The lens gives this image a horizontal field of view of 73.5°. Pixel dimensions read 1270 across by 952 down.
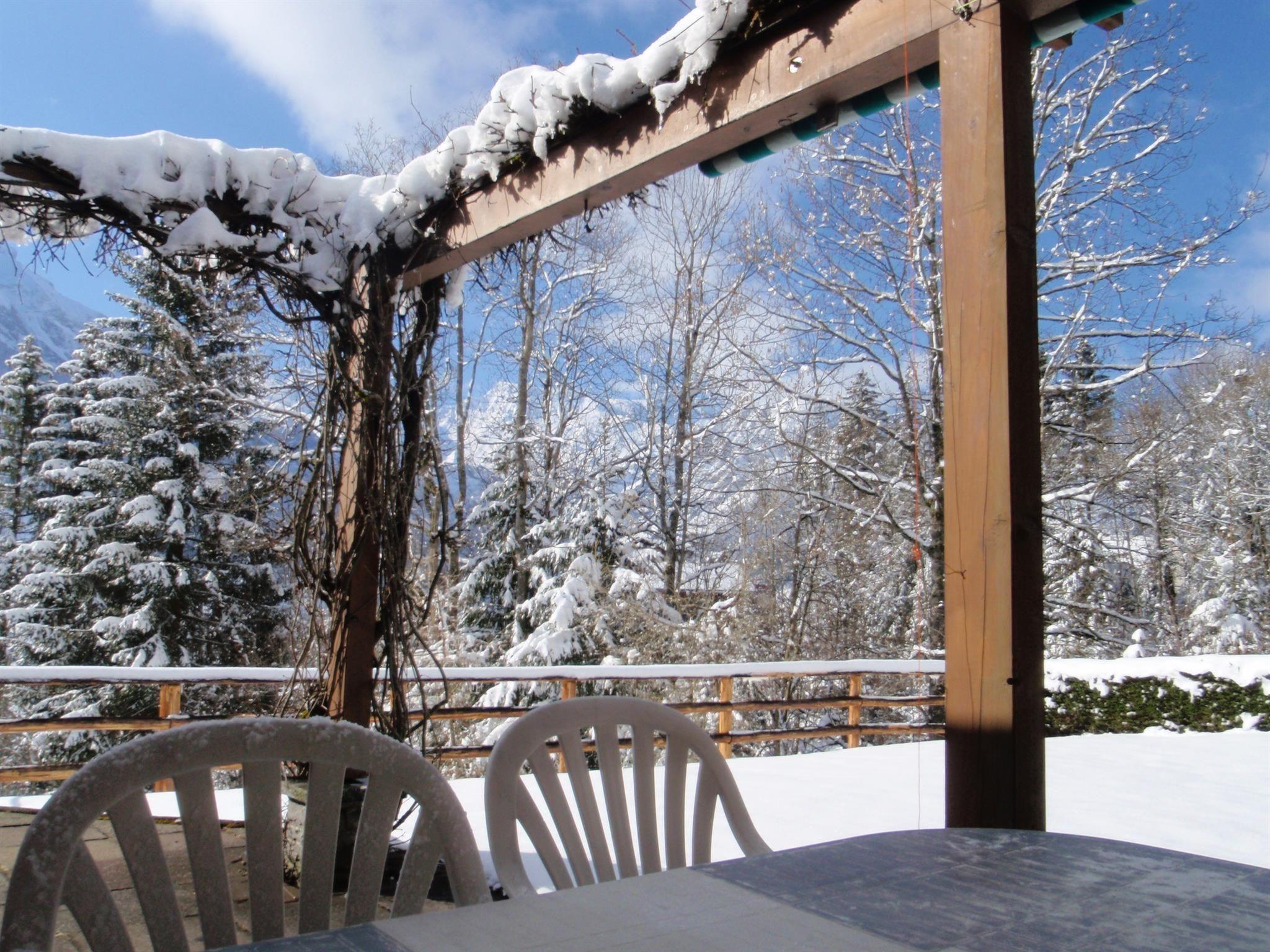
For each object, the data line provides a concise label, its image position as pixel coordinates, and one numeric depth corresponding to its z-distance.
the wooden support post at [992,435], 1.35
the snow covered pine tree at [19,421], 13.80
